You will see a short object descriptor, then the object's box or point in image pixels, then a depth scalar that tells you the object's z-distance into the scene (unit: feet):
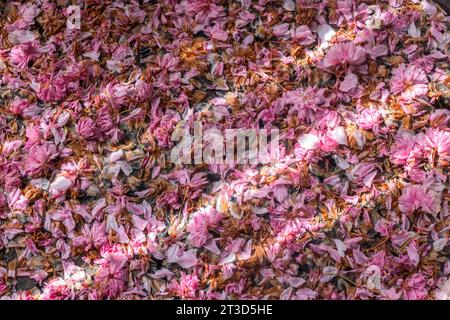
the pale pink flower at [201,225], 3.93
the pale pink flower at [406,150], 3.98
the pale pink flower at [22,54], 4.22
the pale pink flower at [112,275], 3.90
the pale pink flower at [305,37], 4.18
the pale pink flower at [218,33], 4.20
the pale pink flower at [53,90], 4.16
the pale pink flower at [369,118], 4.03
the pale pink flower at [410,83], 4.08
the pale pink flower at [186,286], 3.88
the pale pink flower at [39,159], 4.06
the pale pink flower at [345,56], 4.11
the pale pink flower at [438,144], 3.99
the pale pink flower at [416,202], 3.93
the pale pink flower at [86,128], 4.08
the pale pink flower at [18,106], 4.15
